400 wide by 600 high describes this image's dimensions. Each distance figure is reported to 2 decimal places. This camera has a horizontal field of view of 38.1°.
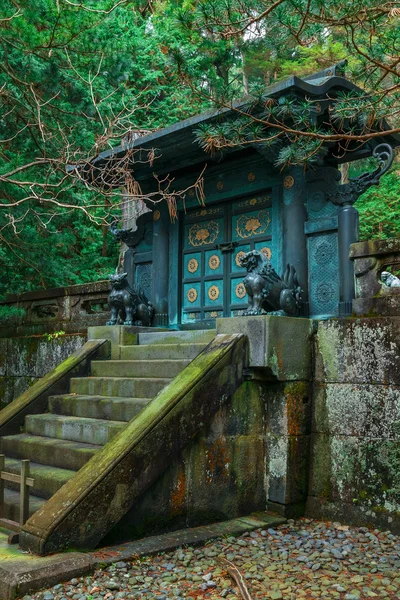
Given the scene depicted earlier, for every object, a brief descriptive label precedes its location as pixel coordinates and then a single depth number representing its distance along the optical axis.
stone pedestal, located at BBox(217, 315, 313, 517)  6.10
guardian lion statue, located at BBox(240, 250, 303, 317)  6.53
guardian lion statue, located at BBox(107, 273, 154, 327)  8.22
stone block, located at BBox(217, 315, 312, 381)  6.09
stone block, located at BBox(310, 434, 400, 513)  5.74
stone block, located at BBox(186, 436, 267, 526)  5.52
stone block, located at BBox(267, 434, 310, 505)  6.11
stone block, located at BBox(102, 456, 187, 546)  4.94
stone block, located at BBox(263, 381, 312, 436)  6.21
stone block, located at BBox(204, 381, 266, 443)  5.80
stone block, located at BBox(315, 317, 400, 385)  5.89
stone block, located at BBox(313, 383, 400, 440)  5.83
